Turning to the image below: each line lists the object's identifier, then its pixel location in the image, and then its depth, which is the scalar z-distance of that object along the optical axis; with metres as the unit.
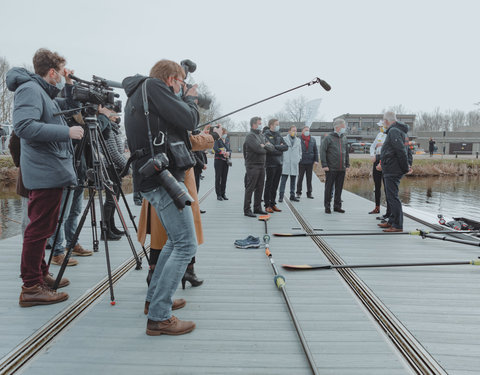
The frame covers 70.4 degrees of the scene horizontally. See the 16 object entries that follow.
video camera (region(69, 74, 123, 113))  2.74
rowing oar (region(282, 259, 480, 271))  3.37
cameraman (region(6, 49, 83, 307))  2.42
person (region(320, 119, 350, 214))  6.61
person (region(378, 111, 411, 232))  5.05
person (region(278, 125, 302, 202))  8.05
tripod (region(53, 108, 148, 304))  2.77
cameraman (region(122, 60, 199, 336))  2.00
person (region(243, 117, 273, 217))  6.04
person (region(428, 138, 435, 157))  31.96
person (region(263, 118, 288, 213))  6.80
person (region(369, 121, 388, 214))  6.64
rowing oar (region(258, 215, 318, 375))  1.85
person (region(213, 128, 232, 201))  8.12
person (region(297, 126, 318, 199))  8.48
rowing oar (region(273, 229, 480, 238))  4.59
